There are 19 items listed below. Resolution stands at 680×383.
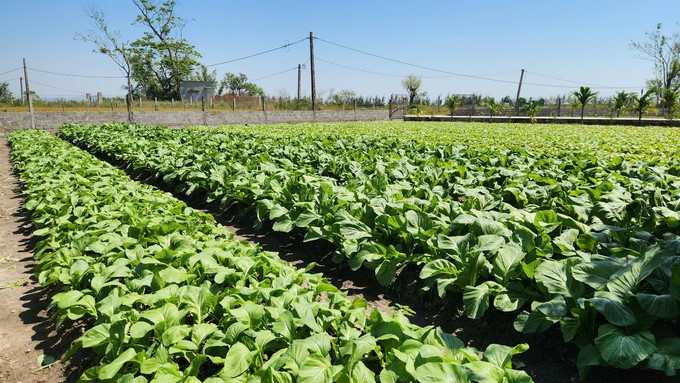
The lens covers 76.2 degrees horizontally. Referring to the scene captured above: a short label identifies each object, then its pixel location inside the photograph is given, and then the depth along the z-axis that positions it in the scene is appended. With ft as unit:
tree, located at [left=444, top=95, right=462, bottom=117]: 140.93
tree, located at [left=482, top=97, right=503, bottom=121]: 126.29
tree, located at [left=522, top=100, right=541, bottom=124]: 118.01
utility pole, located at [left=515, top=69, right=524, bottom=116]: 151.33
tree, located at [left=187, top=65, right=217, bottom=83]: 195.72
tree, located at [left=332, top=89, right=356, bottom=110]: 189.26
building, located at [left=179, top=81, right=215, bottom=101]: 170.30
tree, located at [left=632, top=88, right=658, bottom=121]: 95.76
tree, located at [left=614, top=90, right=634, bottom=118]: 109.50
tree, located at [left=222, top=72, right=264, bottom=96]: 266.57
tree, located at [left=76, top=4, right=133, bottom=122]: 103.83
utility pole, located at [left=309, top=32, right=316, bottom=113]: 115.34
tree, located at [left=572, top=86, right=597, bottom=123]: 112.47
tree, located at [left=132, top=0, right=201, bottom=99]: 155.10
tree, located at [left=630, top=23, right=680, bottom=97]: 148.56
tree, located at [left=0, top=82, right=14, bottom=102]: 157.79
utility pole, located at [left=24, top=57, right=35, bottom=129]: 74.23
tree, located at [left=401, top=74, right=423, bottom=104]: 248.93
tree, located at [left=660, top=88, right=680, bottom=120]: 96.83
